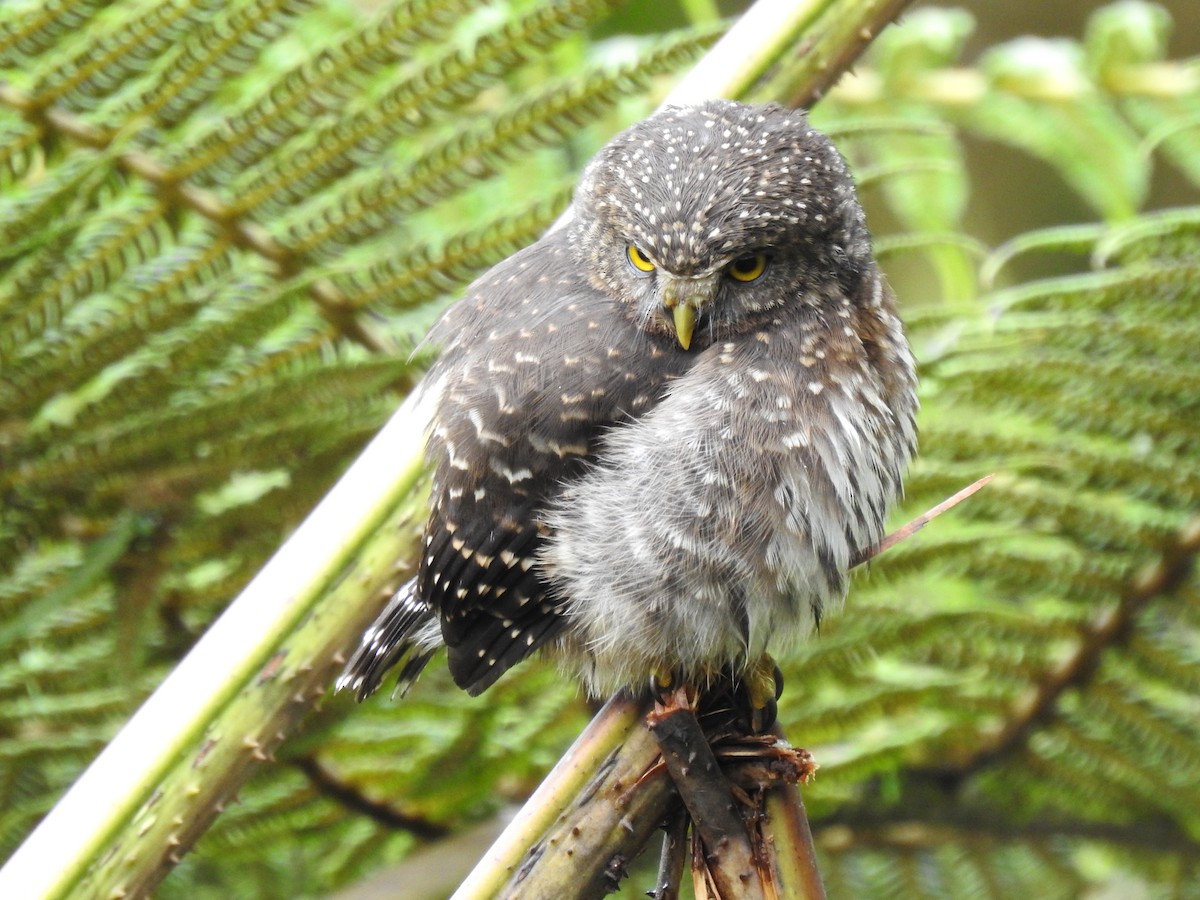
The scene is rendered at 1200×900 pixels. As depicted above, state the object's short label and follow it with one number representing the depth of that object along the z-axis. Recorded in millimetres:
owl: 3929
